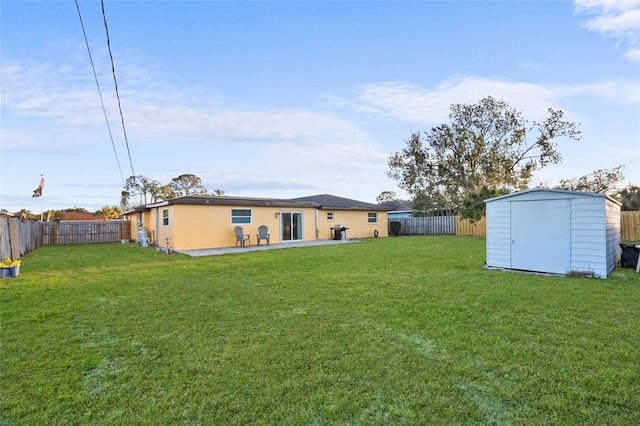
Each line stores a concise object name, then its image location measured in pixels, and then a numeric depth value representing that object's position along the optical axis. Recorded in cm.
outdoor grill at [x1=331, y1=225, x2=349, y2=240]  1816
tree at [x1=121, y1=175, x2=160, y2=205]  3944
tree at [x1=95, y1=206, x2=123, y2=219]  4015
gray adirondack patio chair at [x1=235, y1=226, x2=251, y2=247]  1439
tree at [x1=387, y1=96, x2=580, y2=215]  2269
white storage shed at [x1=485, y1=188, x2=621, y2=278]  653
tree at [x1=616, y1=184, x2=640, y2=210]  1692
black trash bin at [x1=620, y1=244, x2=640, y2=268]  763
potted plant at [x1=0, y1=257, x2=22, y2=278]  723
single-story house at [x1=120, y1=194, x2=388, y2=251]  1369
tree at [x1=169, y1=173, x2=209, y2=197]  3888
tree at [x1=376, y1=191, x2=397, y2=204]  5212
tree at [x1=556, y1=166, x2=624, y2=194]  2238
